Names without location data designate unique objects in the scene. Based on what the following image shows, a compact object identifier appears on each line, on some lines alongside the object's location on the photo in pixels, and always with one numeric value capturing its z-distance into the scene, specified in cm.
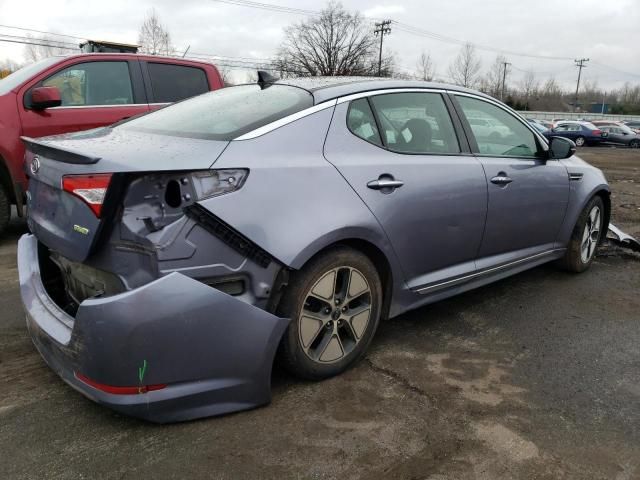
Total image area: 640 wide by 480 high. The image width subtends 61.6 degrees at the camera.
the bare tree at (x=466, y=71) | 7431
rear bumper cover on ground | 208
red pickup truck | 507
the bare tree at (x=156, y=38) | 5052
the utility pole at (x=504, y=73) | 8816
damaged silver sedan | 216
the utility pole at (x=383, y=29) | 5925
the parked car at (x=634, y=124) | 4133
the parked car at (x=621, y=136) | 3048
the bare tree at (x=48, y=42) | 3568
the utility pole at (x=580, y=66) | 9217
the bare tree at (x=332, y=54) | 5109
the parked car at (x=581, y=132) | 3092
